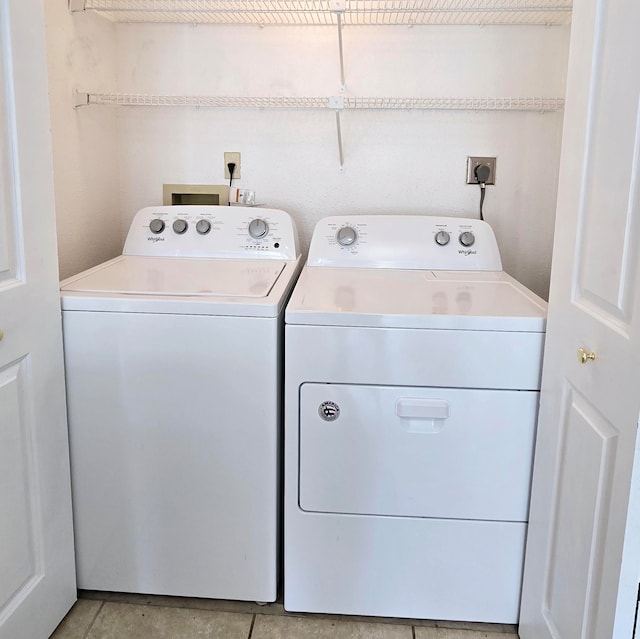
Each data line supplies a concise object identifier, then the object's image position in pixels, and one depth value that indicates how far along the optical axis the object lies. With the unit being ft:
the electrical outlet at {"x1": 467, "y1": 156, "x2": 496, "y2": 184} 7.31
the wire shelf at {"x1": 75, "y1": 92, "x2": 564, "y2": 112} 6.53
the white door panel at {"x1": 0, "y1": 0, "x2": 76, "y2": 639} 4.11
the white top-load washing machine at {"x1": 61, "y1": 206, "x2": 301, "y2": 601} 4.84
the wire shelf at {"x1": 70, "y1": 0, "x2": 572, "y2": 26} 6.51
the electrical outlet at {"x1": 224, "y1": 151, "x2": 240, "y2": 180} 7.49
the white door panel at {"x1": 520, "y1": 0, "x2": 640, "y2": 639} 3.27
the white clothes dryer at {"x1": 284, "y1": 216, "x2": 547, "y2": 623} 4.75
